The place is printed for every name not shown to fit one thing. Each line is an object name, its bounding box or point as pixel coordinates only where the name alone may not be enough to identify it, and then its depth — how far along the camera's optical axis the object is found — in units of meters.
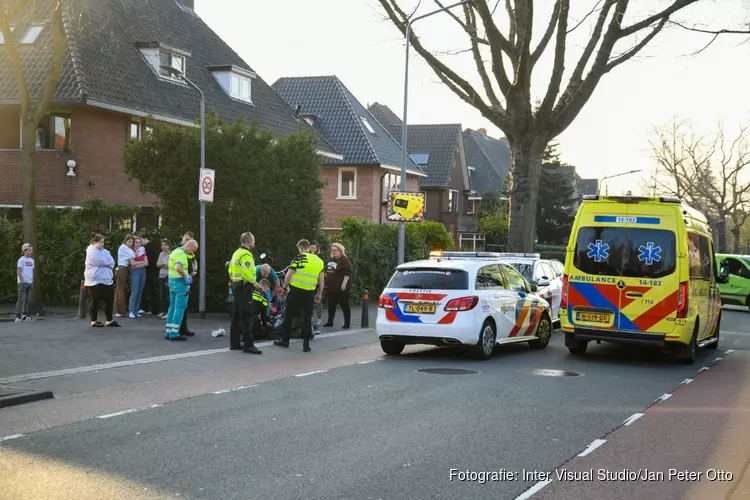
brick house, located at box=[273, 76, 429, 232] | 45.84
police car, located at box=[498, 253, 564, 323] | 19.20
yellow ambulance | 14.03
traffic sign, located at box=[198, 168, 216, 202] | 18.14
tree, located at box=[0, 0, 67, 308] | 18.19
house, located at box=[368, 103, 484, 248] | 60.22
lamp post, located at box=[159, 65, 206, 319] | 18.83
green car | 31.16
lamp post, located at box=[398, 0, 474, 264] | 22.23
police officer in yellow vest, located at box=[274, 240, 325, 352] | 15.06
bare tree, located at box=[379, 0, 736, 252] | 23.72
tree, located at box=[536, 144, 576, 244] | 60.44
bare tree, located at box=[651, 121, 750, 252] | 67.31
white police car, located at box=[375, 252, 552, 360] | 14.09
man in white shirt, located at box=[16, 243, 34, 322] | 18.28
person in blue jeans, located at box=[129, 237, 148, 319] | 18.97
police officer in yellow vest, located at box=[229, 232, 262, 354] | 14.42
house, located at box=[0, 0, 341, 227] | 26.23
